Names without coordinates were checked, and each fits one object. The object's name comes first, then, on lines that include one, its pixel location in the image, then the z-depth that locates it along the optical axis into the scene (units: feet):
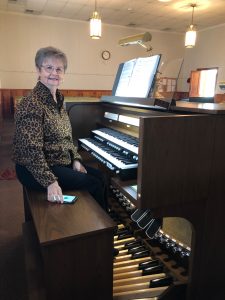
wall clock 21.29
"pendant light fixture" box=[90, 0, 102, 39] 11.84
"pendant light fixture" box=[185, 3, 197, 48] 14.34
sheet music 5.15
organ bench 3.43
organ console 3.25
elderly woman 4.27
